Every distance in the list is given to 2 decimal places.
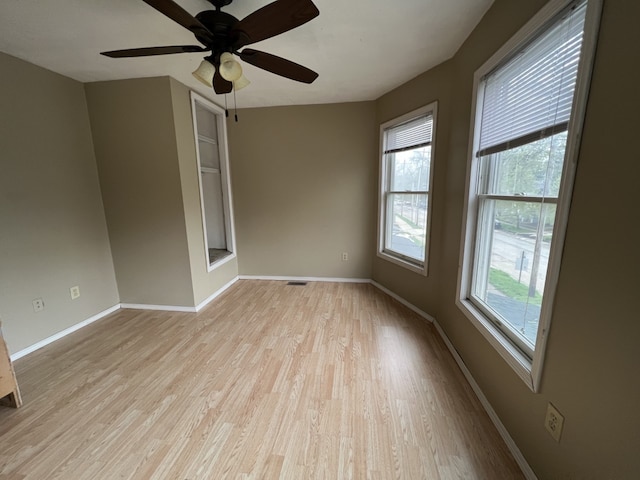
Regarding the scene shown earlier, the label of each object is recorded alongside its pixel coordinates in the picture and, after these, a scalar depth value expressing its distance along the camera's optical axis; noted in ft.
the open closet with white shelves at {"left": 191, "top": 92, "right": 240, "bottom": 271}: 10.86
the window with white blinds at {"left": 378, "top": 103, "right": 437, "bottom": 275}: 8.45
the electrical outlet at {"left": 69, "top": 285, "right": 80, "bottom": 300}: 8.20
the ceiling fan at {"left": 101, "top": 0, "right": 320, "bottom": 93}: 3.67
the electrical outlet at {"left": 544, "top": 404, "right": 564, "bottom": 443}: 3.36
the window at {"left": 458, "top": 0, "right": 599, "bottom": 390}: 3.37
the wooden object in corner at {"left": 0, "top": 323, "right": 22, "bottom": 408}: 4.94
